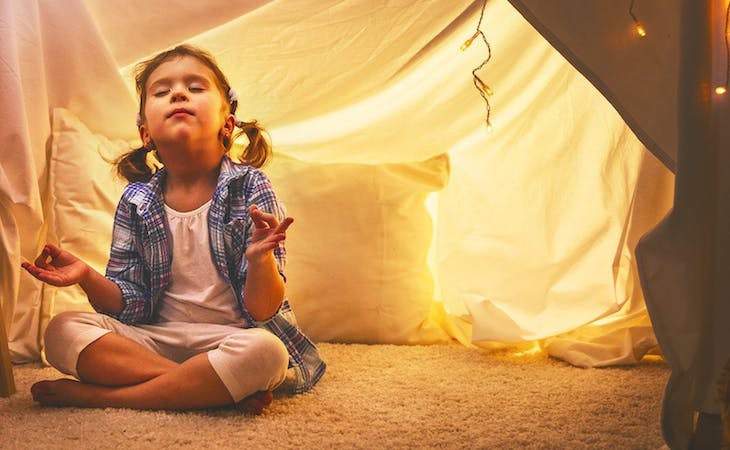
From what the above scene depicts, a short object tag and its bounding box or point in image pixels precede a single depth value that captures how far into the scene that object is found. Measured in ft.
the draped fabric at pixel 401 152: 5.43
